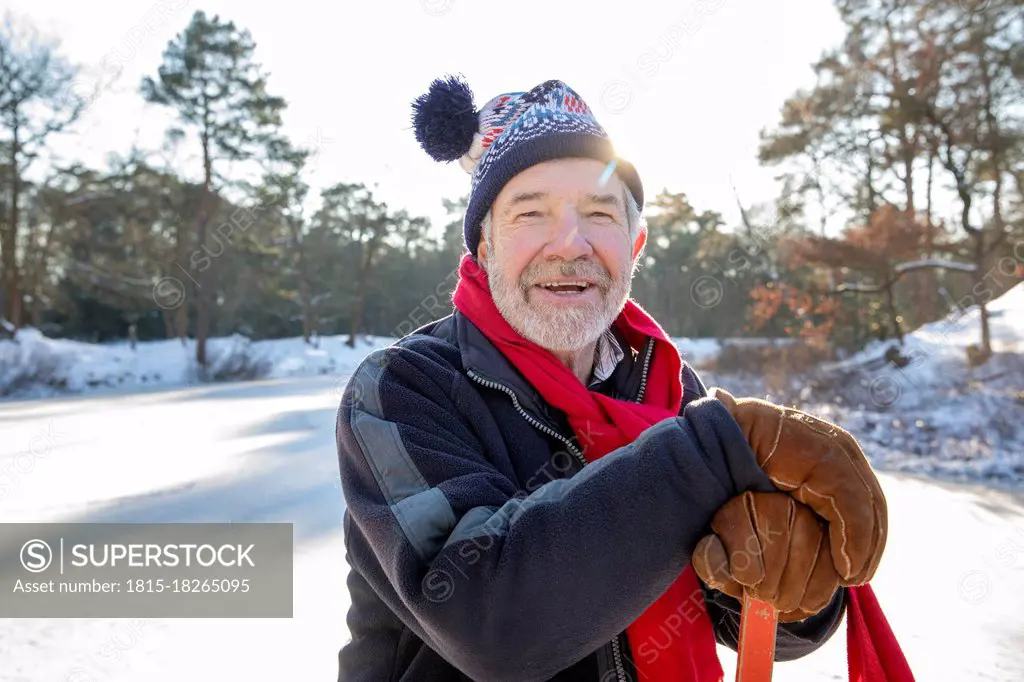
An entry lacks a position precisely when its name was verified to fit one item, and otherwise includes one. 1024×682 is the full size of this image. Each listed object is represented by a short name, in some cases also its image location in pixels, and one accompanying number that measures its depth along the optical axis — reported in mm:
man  912
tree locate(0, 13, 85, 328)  16100
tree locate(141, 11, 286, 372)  19656
